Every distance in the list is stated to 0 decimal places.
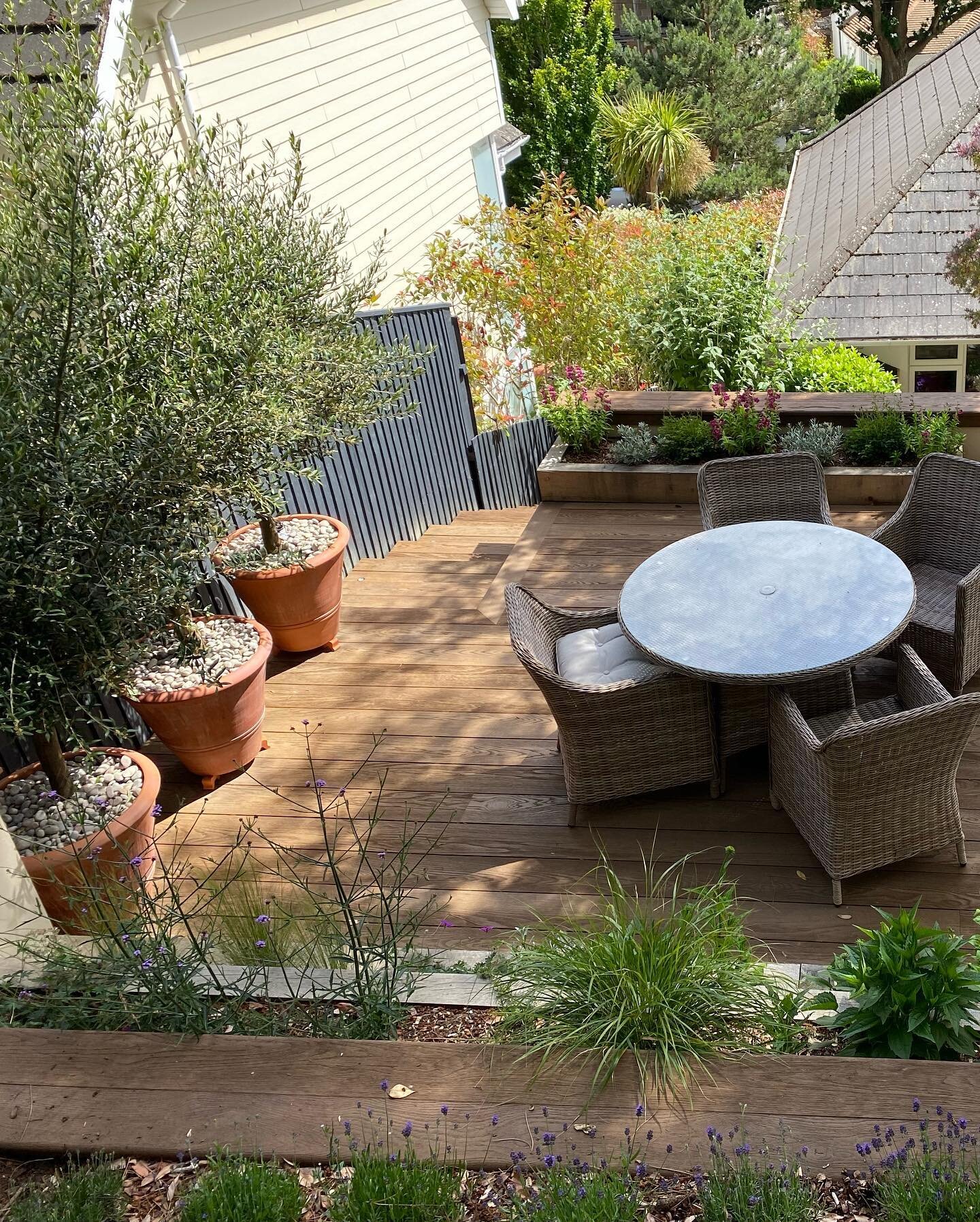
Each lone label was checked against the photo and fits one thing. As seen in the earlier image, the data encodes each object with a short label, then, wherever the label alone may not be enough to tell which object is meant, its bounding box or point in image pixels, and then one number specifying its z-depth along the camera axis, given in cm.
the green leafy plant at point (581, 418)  719
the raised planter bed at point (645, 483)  640
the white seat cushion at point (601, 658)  426
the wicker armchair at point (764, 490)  530
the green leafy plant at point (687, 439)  680
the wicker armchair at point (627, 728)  406
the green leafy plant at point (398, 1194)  212
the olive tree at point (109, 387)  326
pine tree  2469
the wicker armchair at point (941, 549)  446
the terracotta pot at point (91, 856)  365
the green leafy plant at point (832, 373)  772
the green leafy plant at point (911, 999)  248
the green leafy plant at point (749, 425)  664
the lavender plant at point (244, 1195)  212
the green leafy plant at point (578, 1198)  204
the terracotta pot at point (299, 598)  539
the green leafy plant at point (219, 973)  271
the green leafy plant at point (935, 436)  624
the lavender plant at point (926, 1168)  198
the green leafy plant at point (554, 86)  2216
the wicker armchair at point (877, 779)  344
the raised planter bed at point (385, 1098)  225
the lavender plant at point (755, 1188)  204
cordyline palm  2252
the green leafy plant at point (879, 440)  636
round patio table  400
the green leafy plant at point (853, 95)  3038
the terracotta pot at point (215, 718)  449
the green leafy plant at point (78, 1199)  218
